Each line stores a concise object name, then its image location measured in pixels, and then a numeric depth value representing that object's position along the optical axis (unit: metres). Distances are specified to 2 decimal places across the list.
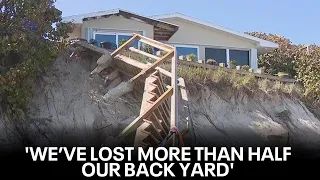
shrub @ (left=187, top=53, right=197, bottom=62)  11.16
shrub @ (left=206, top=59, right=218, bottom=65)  11.60
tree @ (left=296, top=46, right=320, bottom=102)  11.69
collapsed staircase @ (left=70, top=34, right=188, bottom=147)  5.87
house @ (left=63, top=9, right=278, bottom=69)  12.61
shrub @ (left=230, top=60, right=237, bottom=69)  11.68
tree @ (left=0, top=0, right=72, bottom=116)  7.96
